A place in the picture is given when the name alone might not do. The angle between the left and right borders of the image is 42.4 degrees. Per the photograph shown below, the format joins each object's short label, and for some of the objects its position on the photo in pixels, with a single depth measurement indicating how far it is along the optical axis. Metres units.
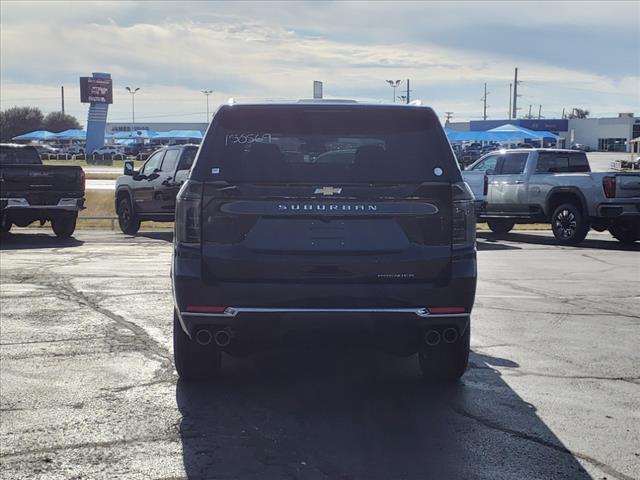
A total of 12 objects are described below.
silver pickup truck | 16.00
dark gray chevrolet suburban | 5.04
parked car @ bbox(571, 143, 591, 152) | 102.06
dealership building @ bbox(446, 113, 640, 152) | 108.19
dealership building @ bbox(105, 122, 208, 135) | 124.05
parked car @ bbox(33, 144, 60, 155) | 87.25
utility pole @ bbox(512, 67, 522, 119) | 109.56
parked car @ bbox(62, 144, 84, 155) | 89.42
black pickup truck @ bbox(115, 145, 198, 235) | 17.92
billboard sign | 82.44
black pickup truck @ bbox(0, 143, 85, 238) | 16.80
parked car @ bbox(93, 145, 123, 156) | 76.26
